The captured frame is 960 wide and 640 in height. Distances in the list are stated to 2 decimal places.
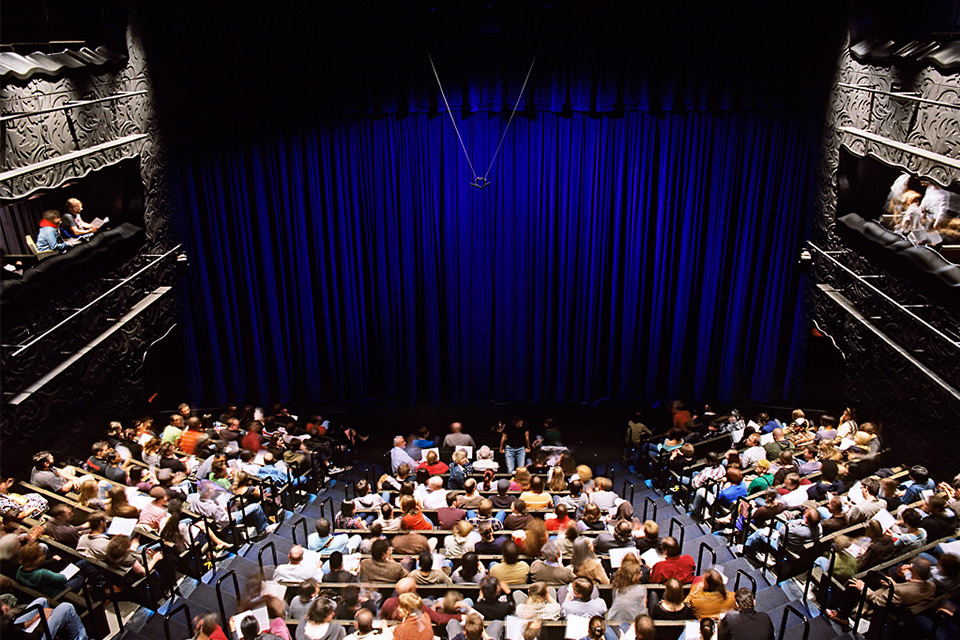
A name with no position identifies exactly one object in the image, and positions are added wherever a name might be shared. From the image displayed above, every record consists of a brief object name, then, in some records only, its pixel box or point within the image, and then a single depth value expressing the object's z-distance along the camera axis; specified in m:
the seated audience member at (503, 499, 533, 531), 8.95
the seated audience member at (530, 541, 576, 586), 7.95
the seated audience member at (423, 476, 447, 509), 9.59
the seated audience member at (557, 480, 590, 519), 9.55
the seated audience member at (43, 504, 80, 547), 8.55
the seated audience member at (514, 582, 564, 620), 7.36
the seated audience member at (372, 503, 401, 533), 9.19
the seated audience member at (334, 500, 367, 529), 9.43
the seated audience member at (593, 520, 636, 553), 8.45
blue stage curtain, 12.80
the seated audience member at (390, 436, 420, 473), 11.05
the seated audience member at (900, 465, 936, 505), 9.30
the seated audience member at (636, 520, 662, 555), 8.45
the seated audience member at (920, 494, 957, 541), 8.33
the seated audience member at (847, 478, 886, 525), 8.70
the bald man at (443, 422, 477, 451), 11.70
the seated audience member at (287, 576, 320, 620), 7.57
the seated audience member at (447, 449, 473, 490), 10.65
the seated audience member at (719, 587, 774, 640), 6.75
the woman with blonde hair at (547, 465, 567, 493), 10.00
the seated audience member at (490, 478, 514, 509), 9.78
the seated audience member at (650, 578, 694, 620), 7.34
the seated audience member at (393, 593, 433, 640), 6.88
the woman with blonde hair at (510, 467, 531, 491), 10.14
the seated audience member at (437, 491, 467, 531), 9.25
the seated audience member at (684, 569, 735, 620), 7.45
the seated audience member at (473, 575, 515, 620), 7.45
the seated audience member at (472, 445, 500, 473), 10.93
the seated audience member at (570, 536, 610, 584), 7.97
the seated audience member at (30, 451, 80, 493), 9.58
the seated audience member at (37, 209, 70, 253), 9.98
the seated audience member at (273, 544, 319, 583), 8.08
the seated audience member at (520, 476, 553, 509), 9.66
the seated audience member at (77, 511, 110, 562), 8.40
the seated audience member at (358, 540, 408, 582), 8.02
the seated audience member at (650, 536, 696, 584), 7.98
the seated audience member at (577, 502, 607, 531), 9.05
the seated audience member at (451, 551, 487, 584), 7.98
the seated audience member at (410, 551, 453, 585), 7.91
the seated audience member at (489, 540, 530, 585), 7.97
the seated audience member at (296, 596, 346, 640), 7.02
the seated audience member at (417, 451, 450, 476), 10.68
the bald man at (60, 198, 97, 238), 10.54
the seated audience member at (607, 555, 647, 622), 7.52
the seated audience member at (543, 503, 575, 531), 8.94
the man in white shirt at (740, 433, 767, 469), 10.66
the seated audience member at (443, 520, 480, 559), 8.63
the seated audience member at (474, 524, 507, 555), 8.56
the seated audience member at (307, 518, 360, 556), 8.77
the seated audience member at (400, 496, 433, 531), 9.09
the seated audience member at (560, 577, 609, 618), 7.37
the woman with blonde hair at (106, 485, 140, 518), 9.00
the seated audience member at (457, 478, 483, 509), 9.51
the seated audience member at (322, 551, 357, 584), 7.99
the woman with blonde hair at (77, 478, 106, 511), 9.20
